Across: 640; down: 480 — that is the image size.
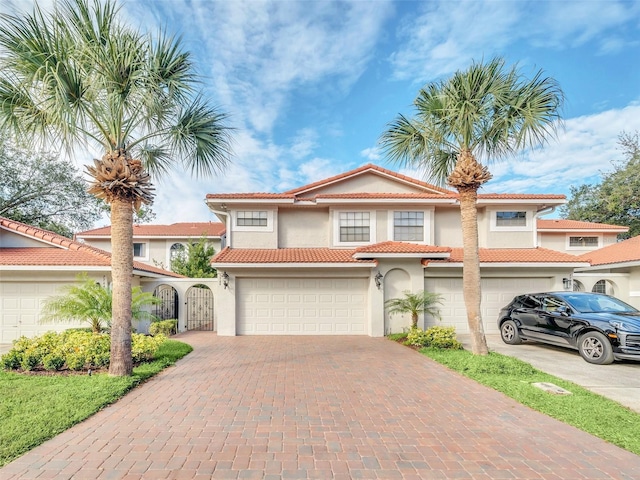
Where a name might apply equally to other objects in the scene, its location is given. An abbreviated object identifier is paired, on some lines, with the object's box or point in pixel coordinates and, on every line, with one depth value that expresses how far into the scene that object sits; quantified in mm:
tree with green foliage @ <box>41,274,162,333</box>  8367
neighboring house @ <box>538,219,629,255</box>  19812
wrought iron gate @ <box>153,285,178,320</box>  15707
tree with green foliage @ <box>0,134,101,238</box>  22016
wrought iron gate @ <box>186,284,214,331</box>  16578
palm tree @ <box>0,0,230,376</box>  5637
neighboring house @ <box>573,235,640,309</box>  12961
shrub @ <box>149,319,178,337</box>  12180
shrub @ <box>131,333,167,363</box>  7504
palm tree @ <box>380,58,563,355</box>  7645
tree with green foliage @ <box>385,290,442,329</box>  10961
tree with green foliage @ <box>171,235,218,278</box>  18656
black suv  7430
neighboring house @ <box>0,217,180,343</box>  10922
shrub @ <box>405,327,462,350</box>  9344
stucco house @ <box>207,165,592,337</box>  11859
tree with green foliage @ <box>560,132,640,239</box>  22925
